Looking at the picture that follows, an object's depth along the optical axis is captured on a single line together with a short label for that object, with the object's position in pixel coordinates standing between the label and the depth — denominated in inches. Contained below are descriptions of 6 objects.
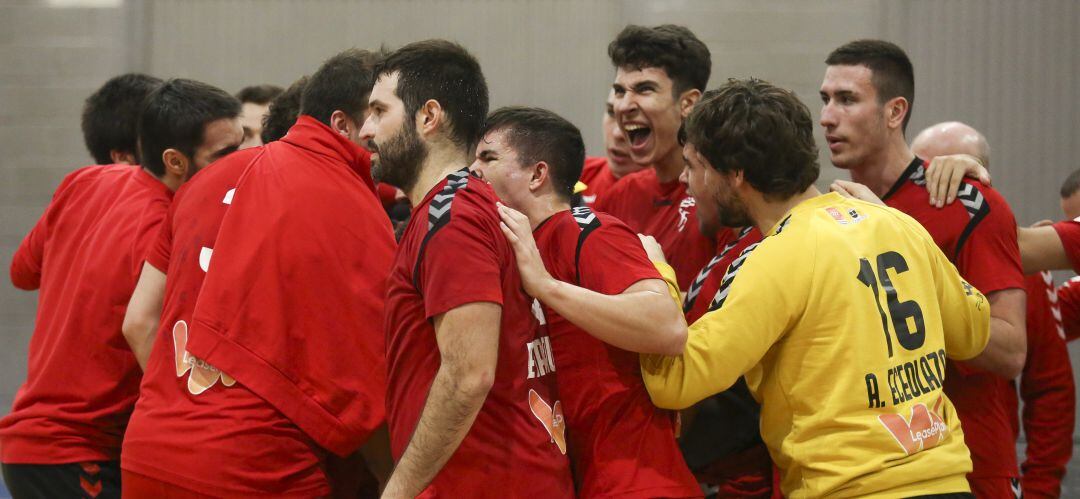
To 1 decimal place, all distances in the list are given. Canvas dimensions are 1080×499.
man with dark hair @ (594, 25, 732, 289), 337.1
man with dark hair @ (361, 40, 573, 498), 196.5
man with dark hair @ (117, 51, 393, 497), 231.8
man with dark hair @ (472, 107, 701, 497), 210.4
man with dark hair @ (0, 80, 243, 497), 291.0
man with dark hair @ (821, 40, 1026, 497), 270.4
